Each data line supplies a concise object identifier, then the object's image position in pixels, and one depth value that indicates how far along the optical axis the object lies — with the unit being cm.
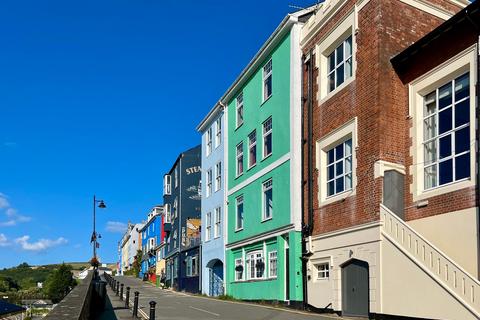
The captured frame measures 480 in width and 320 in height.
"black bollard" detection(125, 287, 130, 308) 2402
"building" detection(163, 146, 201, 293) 4531
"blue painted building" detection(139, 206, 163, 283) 7025
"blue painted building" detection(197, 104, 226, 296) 3491
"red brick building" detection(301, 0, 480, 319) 1481
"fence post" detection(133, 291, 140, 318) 1916
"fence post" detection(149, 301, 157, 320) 1378
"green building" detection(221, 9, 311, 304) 2366
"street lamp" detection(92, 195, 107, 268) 3834
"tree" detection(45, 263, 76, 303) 6330
